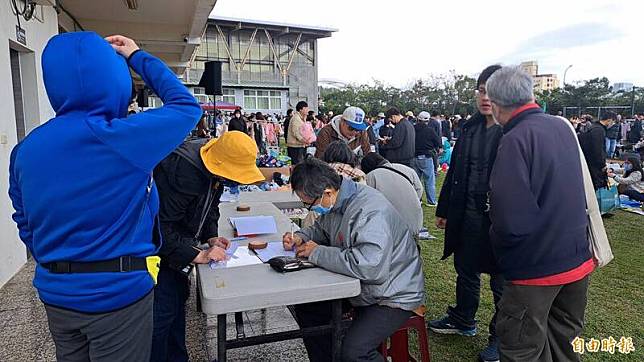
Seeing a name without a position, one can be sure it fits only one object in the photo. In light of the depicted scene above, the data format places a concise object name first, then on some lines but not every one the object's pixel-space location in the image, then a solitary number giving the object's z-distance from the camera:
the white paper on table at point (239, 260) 1.88
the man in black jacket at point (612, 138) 12.47
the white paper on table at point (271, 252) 2.00
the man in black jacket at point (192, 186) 1.86
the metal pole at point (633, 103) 17.54
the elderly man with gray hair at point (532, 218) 1.67
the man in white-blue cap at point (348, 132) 4.10
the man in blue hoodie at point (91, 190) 1.17
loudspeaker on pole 6.57
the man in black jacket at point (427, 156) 7.04
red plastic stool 2.16
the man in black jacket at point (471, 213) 2.55
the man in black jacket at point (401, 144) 6.34
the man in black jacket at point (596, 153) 5.54
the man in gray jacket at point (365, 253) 1.79
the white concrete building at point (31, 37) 3.79
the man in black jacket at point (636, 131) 14.37
